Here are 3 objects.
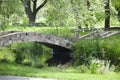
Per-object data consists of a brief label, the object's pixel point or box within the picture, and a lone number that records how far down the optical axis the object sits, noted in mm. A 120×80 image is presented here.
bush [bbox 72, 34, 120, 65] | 24416
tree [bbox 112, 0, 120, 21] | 34312
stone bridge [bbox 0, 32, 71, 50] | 21594
